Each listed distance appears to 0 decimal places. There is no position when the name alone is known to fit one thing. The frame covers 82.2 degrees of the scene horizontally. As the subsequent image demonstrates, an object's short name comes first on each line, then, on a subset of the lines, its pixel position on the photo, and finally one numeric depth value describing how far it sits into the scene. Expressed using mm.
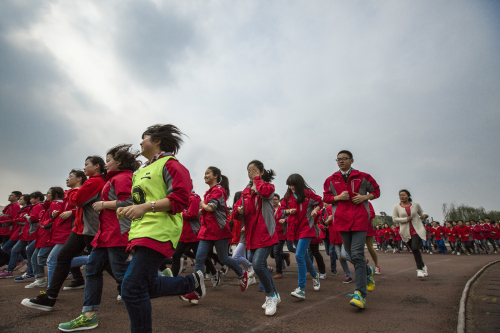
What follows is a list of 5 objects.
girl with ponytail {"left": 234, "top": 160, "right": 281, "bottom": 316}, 3828
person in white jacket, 6504
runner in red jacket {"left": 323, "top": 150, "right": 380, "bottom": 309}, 3992
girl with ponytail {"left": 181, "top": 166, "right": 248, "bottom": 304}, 4836
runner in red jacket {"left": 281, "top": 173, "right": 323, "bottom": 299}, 4938
